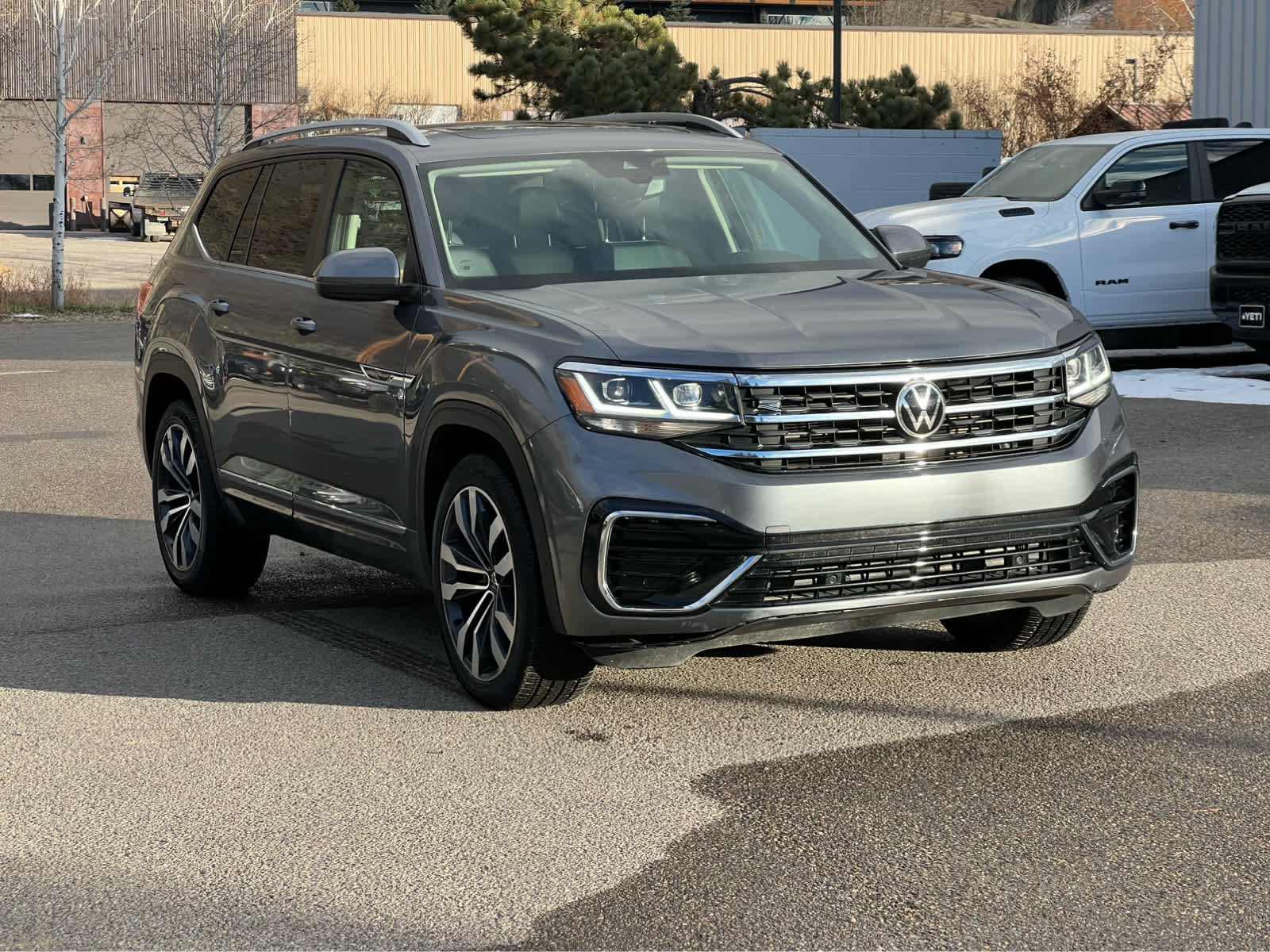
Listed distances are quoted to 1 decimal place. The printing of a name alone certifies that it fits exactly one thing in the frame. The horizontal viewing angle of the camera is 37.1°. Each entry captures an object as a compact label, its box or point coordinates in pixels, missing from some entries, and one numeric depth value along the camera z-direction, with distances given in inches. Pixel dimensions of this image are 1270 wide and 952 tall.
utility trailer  1995.6
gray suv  204.8
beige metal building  2655.0
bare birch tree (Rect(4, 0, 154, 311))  1048.2
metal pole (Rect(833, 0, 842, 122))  1320.1
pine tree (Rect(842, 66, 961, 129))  1338.6
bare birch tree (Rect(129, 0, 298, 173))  1482.5
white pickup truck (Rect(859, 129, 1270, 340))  612.7
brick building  2076.8
